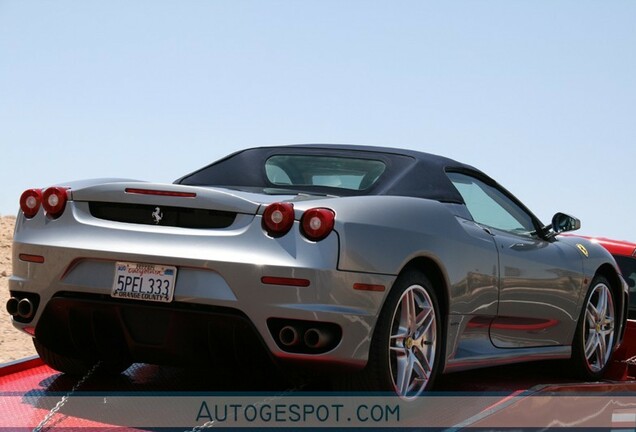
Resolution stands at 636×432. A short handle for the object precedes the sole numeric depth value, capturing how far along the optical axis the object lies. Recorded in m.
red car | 8.37
